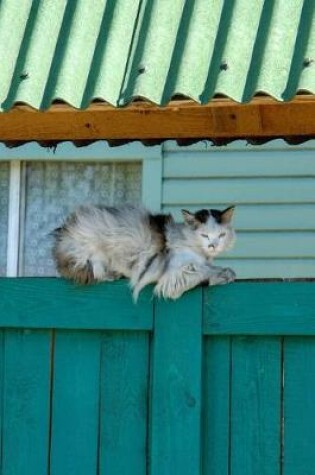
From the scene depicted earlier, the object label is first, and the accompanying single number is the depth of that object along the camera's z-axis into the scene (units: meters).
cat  5.80
